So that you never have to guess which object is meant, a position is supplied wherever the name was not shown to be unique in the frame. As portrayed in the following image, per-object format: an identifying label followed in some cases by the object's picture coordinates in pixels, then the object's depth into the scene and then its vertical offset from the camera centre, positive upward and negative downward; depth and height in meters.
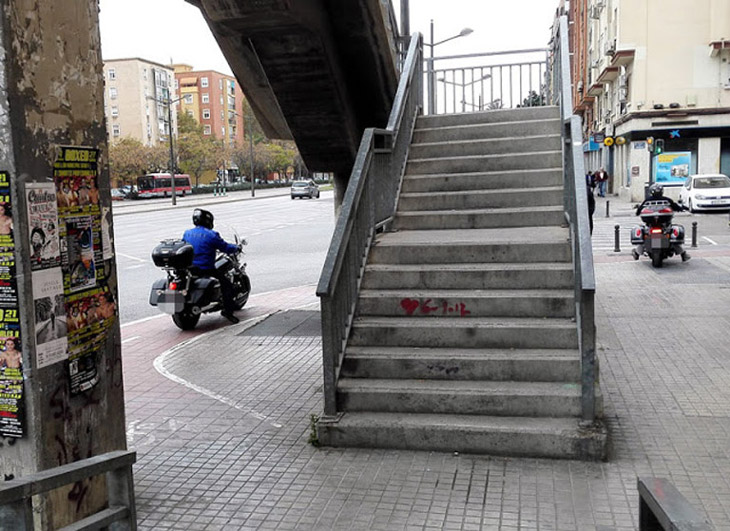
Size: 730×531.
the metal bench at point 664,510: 1.96 -0.95
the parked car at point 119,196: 67.94 -0.20
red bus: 68.25 +0.74
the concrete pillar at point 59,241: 3.35 -0.23
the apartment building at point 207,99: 121.38 +15.61
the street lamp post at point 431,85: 11.81 +1.62
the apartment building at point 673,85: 33.00 +4.28
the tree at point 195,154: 78.19 +4.09
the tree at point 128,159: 68.81 +3.29
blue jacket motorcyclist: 9.63 -0.73
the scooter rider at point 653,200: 13.79 -0.59
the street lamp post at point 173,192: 49.44 -0.03
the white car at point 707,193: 25.80 -0.61
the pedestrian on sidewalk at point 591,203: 10.95 -0.36
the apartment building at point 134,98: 98.38 +13.14
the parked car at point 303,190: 55.12 -0.14
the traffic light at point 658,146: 29.98 +1.31
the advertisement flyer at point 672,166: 34.84 +0.50
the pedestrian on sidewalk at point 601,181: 37.53 -0.11
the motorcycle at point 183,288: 9.20 -1.27
